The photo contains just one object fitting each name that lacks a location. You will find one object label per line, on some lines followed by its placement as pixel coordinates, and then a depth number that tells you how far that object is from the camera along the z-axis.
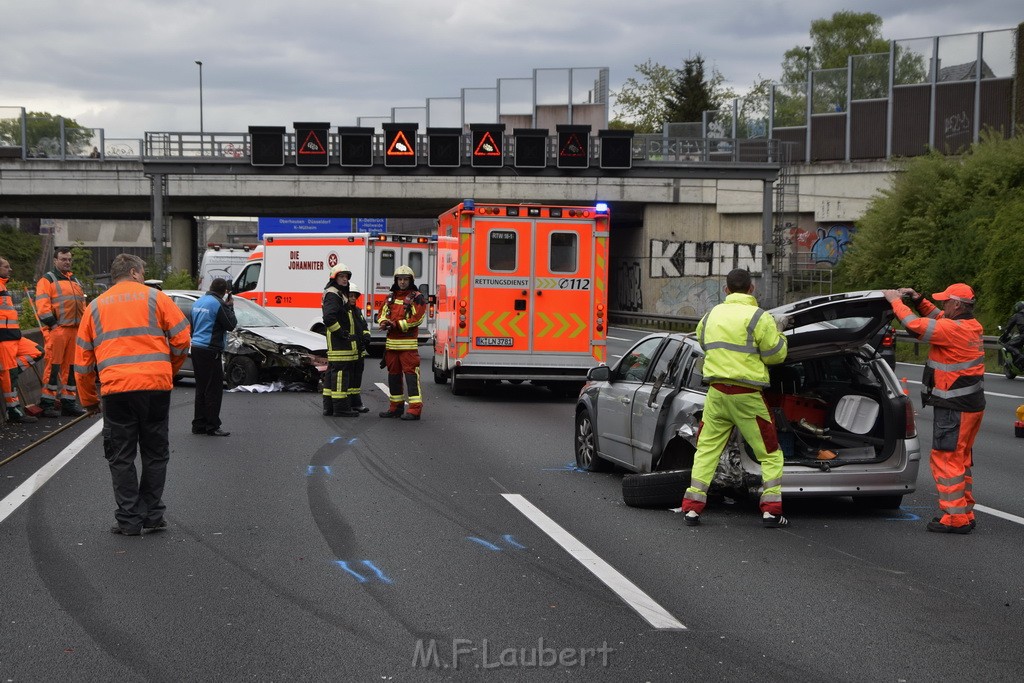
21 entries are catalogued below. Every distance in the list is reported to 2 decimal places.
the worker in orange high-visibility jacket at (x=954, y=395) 8.13
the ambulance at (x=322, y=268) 27.64
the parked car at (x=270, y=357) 18.91
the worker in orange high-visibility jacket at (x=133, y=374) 7.73
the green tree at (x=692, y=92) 80.56
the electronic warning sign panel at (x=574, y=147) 34.47
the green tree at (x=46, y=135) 44.72
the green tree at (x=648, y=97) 90.38
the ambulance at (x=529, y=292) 17.73
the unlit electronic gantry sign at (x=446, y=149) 34.81
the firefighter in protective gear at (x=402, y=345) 15.17
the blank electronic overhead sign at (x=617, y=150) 34.66
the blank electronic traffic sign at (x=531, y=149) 34.56
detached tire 8.61
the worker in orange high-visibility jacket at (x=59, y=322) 14.06
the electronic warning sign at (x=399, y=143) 35.03
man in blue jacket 13.42
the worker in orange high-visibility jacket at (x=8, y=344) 13.57
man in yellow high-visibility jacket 8.00
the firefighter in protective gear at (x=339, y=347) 15.45
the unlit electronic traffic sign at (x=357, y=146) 34.88
